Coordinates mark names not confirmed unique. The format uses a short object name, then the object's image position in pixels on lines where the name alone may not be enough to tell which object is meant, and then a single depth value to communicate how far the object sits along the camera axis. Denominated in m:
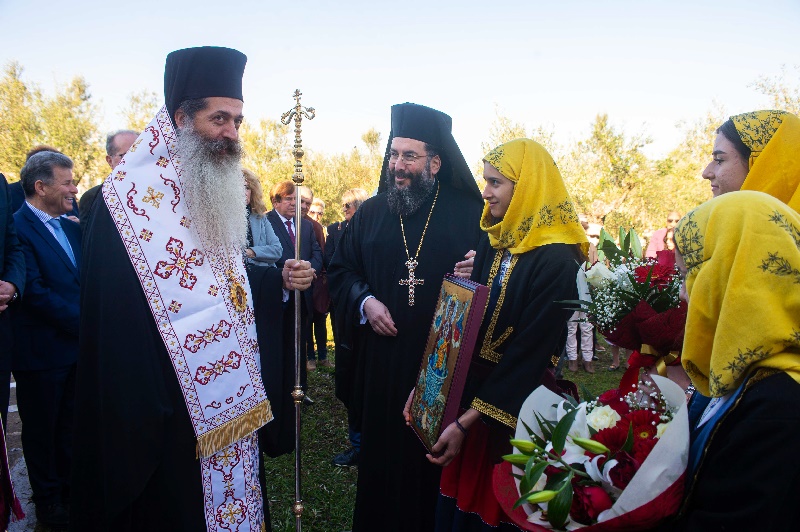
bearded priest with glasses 3.31
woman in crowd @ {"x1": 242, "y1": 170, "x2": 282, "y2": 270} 5.42
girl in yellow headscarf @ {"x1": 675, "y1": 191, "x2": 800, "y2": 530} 1.21
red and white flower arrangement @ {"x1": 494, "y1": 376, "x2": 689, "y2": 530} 1.34
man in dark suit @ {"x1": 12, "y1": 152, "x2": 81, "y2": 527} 3.83
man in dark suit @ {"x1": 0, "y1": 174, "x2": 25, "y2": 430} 3.47
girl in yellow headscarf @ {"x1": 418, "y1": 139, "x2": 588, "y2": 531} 2.47
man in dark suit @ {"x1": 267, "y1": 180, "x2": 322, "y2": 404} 6.32
